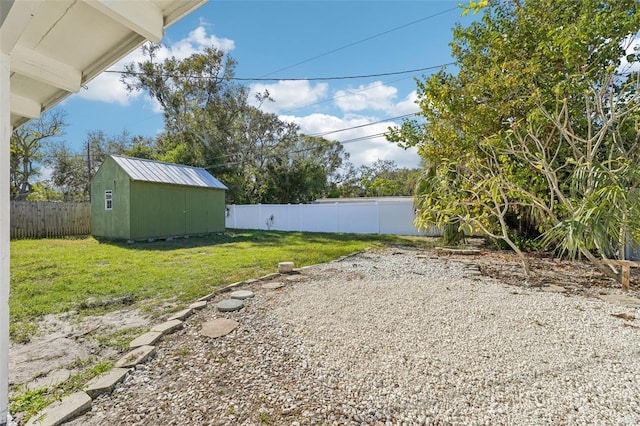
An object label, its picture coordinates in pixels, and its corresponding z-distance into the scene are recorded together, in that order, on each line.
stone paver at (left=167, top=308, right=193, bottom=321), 3.31
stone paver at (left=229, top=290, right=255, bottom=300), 4.02
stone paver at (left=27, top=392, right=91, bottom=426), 1.75
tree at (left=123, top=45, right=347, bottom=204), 19.16
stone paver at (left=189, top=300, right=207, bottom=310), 3.62
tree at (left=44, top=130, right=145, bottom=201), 21.69
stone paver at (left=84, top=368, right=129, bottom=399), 2.04
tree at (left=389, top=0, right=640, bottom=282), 4.29
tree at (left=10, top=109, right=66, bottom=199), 16.55
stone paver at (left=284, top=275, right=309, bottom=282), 4.98
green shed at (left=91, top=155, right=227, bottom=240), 10.30
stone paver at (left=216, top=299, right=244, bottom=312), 3.58
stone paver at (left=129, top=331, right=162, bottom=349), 2.70
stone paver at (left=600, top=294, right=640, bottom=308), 3.64
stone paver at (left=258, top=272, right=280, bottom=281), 5.03
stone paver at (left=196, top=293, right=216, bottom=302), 3.91
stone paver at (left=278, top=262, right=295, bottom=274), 5.50
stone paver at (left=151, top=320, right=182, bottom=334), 2.97
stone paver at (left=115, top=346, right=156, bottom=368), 2.38
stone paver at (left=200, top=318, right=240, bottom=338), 2.95
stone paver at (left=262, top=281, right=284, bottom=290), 4.50
